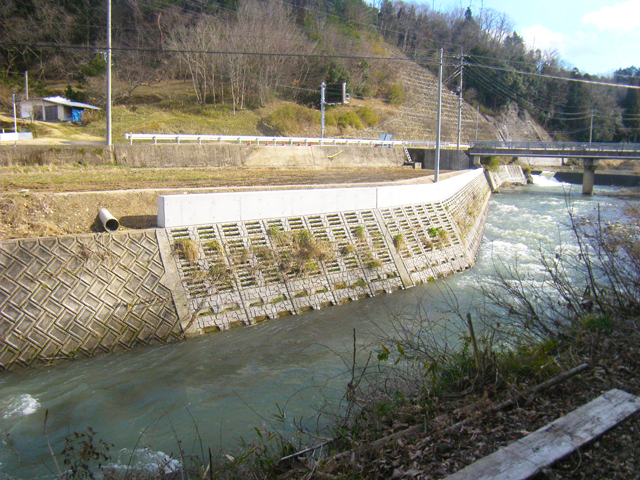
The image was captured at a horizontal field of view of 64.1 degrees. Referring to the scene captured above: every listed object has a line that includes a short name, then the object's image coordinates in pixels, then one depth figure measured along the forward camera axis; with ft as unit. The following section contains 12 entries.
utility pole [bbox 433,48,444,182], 67.06
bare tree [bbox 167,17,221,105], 168.96
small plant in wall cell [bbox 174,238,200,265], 45.11
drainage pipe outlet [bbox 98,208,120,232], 43.80
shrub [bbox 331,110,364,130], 184.03
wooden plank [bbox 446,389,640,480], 13.74
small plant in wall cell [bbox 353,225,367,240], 57.41
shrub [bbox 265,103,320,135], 165.37
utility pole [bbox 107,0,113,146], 75.56
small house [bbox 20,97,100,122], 133.69
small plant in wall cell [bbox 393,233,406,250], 59.47
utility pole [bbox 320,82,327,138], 131.52
